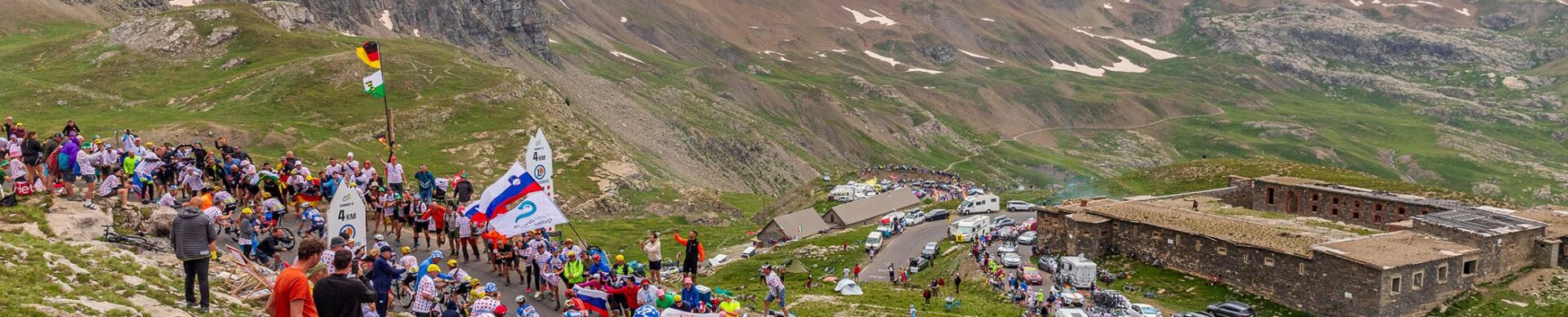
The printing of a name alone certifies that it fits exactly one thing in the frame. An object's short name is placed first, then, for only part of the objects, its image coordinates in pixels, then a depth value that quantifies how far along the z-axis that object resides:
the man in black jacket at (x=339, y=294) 16.73
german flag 50.78
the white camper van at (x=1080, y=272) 56.34
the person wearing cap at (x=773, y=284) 33.29
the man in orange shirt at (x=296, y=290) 16.17
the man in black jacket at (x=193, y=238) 22.23
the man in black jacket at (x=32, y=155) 35.38
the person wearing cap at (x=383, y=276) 25.23
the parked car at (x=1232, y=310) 50.44
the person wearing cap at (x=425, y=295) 25.91
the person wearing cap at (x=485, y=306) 24.41
